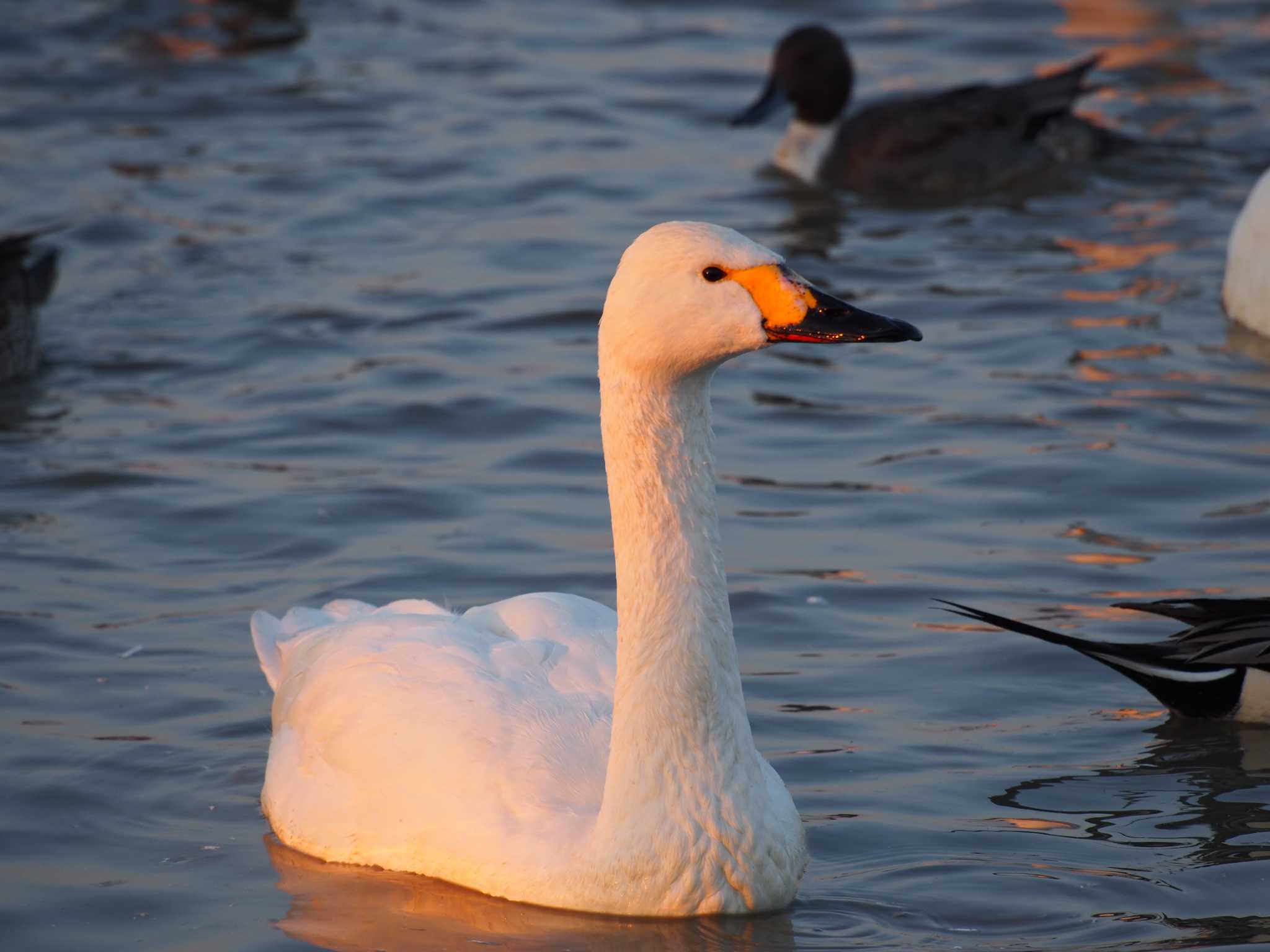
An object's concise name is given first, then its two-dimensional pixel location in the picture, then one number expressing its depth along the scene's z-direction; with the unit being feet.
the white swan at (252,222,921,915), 30.35
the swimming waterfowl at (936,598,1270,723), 39.42
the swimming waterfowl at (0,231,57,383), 65.10
